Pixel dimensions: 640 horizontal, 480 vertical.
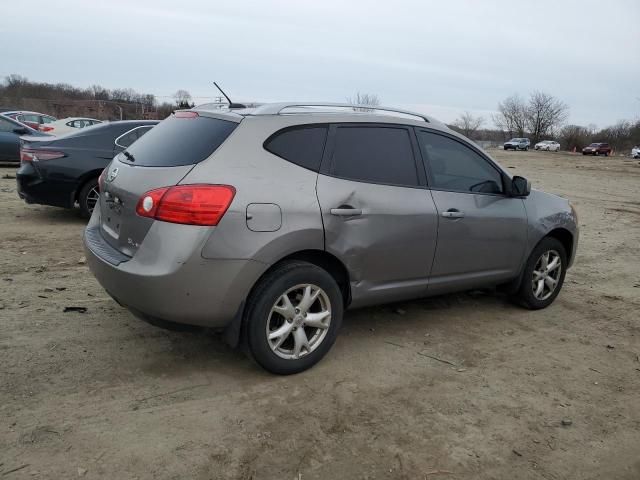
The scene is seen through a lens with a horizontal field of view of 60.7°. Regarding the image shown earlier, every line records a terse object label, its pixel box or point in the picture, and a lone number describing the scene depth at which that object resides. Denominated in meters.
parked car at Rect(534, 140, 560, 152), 66.38
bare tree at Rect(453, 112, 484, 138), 92.35
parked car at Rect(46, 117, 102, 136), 16.61
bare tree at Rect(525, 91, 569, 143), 88.06
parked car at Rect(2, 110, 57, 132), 18.97
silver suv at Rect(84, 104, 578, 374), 3.09
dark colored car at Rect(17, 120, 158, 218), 7.39
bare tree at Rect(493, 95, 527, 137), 90.88
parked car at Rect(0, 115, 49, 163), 14.46
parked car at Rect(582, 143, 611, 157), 58.44
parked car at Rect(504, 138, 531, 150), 63.32
